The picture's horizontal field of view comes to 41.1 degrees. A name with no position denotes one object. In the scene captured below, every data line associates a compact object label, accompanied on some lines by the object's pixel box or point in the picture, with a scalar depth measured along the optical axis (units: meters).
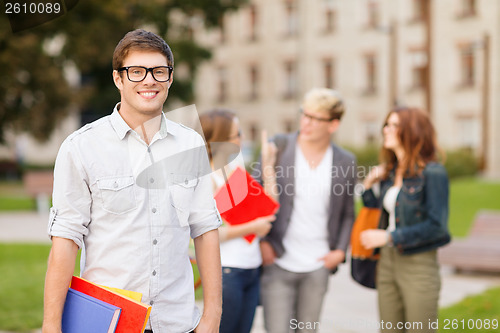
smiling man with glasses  2.33
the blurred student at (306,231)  4.15
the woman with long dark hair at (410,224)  3.92
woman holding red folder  3.88
